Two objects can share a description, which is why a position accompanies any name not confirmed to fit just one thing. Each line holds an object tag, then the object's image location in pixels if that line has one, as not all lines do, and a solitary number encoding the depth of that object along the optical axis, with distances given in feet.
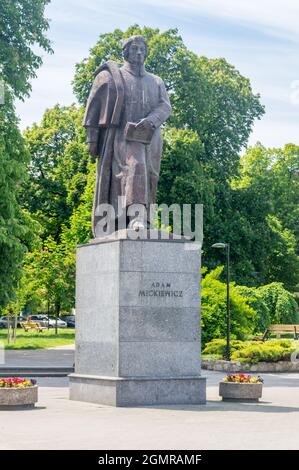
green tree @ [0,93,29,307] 114.21
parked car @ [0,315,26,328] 314.14
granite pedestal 59.57
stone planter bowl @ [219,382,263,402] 64.95
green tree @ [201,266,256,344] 138.10
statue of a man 63.41
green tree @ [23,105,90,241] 213.66
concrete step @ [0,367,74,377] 104.73
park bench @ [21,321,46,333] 253.65
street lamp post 123.75
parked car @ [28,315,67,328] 314.16
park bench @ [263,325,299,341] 169.99
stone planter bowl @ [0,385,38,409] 58.80
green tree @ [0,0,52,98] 121.39
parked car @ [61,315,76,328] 322.96
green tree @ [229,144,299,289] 183.73
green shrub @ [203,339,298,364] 120.67
